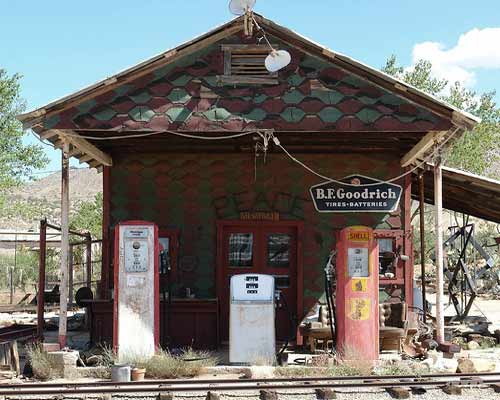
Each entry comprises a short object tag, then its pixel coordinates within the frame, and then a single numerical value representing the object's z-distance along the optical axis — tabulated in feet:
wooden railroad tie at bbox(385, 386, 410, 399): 31.94
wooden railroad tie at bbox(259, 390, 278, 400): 31.58
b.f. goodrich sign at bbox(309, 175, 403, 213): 49.16
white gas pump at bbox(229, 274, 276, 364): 39.34
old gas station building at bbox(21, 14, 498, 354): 41.04
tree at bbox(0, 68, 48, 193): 102.32
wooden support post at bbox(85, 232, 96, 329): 58.12
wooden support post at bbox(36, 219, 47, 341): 43.86
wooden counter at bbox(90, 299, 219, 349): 46.09
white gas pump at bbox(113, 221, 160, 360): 39.42
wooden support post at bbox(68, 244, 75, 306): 66.59
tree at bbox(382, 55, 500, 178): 119.24
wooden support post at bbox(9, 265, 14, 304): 87.94
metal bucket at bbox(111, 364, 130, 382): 35.91
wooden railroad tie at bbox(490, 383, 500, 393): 33.25
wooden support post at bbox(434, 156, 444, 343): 42.19
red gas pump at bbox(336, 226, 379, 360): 39.50
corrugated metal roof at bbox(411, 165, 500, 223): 49.78
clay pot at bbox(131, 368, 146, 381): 36.27
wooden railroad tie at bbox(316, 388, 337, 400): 31.99
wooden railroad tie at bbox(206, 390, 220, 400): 31.24
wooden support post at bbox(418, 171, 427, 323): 53.06
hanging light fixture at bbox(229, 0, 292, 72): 40.27
